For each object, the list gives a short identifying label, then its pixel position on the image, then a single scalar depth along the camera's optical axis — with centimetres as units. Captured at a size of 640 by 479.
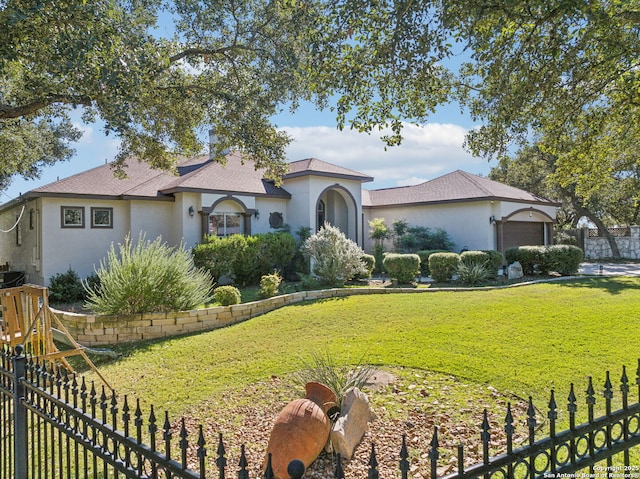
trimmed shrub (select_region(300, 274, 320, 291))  1456
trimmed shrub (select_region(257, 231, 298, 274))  1634
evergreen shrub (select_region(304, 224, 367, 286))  1482
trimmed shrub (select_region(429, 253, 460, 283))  1558
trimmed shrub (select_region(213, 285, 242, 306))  1158
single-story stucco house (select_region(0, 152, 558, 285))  1573
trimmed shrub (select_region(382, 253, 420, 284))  1515
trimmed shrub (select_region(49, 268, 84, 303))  1414
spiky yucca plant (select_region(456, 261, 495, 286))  1506
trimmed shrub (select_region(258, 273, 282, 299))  1283
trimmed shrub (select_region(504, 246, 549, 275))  1703
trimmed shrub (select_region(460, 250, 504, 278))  1585
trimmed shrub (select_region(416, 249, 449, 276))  1789
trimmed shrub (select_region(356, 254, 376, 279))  1700
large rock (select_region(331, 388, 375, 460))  419
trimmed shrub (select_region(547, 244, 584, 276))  1670
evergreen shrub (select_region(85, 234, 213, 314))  1025
